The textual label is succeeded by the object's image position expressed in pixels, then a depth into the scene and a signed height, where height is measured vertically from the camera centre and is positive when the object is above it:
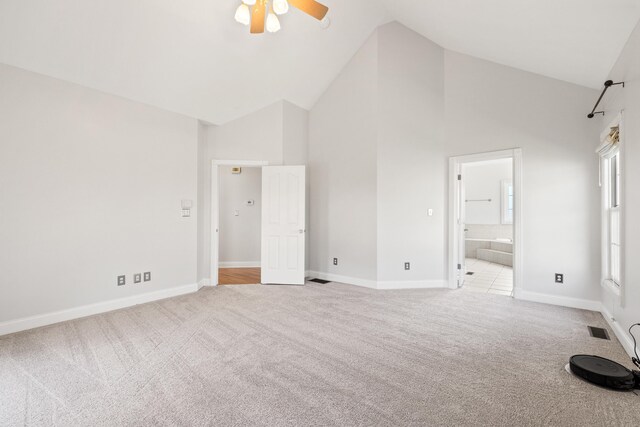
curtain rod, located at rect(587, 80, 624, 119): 2.60 +1.20
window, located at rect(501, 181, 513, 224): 8.12 +0.35
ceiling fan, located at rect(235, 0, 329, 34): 2.48 +1.82
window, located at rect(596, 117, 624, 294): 2.90 +0.10
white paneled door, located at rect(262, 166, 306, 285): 4.74 -0.11
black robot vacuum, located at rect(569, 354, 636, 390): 1.91 -1.07
